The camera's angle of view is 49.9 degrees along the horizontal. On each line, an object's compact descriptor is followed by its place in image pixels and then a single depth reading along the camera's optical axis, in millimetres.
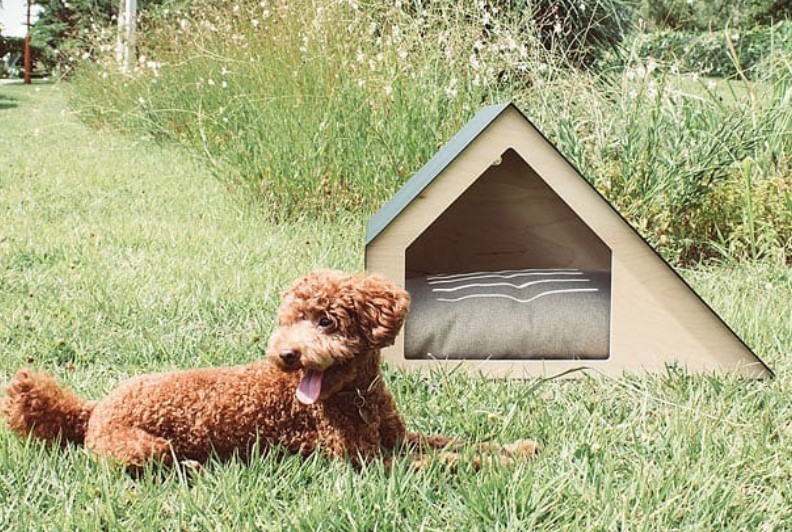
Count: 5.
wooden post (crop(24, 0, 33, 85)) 22906
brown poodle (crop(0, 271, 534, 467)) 1585
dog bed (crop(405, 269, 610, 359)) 2320
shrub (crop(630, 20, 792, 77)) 3926
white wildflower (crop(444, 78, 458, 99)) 4035
